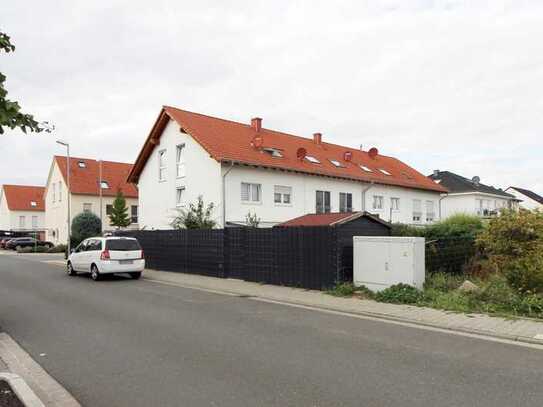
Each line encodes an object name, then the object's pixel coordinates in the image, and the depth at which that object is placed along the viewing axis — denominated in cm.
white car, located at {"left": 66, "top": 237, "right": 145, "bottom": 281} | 1753
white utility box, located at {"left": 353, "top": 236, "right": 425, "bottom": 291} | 1180
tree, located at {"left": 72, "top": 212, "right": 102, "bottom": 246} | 3441
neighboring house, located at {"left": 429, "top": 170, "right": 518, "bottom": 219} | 4556
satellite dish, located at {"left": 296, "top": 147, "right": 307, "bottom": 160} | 2872
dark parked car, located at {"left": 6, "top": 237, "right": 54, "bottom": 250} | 5097
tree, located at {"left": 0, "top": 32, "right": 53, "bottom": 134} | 625
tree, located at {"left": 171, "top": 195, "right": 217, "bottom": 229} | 2225
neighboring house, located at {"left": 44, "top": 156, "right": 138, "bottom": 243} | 4872
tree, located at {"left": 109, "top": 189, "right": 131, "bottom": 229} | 4007
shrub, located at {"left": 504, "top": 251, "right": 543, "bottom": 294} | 1021
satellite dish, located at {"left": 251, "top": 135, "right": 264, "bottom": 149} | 2716
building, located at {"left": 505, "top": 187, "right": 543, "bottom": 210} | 6919
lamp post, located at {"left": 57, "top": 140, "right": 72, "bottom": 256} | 3127
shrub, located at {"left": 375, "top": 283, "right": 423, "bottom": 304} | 1112
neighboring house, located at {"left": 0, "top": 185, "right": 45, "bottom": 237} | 6425
